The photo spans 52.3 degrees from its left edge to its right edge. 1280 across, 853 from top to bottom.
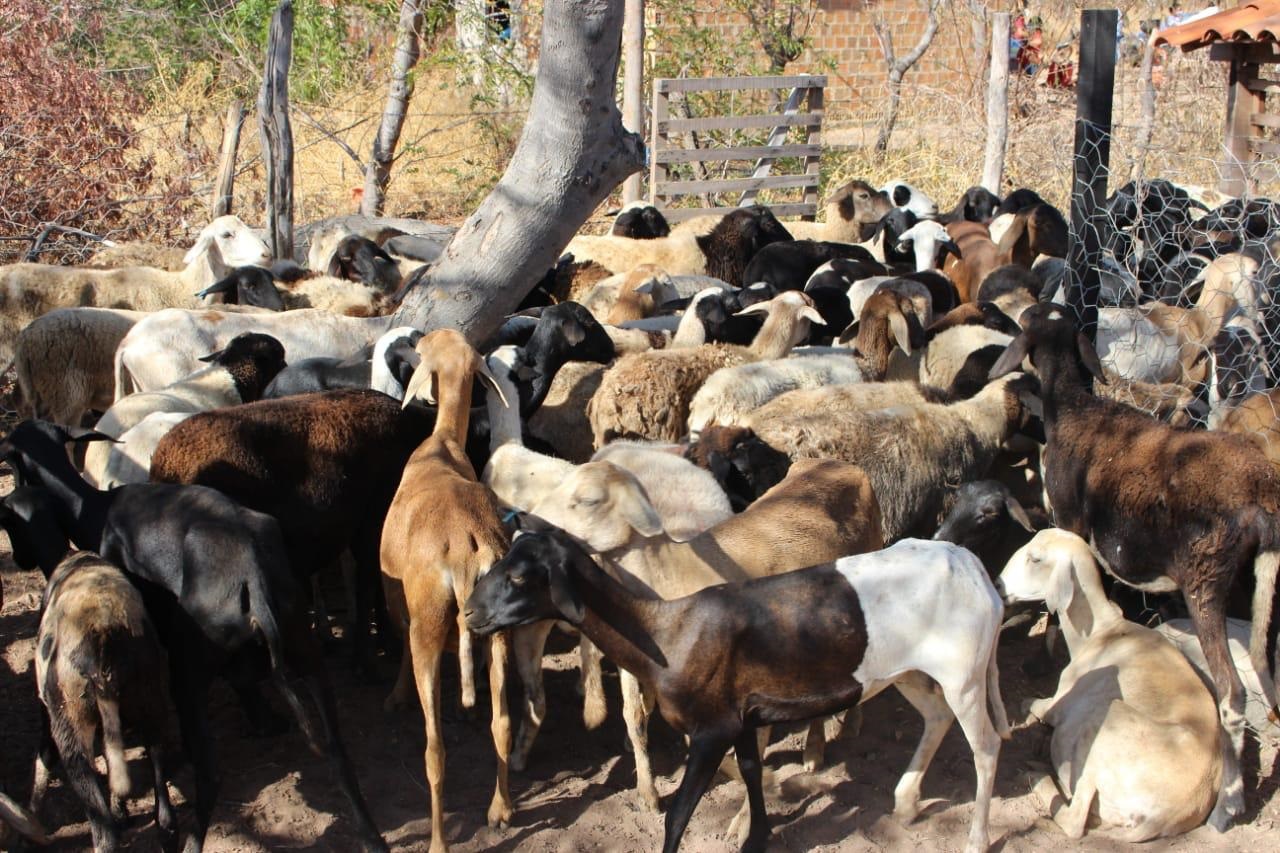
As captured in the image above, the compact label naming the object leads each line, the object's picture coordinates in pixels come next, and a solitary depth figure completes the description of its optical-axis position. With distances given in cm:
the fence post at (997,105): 1339
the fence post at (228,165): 1116
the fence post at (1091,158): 638
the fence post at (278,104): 935
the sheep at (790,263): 1030
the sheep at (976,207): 1242
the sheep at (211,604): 451
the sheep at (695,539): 484
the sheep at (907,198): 1288
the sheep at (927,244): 1048
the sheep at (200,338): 745
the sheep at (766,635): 420
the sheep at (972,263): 1038
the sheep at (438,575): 470
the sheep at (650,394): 708
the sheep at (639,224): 1220
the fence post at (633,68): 1388
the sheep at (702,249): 1120
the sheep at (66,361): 782
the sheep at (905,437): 638
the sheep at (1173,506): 511
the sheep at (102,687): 426
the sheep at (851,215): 1286
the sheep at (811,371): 696
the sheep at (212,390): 644
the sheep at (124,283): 872
